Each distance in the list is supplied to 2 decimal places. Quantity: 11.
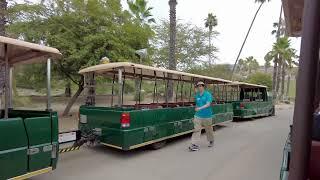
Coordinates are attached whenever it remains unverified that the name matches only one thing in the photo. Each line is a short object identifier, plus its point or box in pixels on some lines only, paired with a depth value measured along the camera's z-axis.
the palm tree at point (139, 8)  18.82
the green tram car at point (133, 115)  5.08
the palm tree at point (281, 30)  27.26
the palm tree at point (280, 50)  27.89
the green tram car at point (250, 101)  11.34
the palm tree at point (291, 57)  31.30
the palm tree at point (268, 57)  29.29
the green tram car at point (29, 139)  3.08
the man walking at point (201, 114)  5.79
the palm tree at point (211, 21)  32.67
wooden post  1.58
